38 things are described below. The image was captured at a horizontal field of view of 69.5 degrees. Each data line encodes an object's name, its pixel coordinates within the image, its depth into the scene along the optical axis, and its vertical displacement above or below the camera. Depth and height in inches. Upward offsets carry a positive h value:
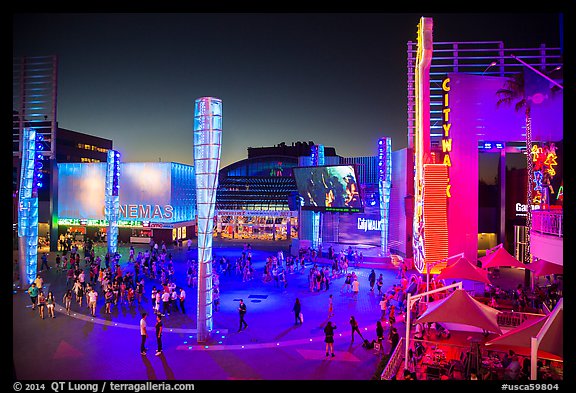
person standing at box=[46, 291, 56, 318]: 646.7 -160.7
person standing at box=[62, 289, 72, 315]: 687.1 -162.5
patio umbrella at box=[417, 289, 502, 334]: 450.6 -120.1
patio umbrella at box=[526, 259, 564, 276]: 710.5 -109.0
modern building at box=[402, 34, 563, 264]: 1032.8 +215.4
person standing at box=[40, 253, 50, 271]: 1056.3 -148.4
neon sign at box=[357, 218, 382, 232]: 1461.6 -69.3
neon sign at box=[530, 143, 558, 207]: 1018.7 +95.6
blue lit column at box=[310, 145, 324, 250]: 1406.3 -45.9
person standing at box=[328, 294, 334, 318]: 636.8 -164.0
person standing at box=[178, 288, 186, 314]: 669.7 -154.1
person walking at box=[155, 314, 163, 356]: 493.0 -159.0
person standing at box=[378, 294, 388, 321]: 617.9 -150.9
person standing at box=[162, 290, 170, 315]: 657.9 -164.7
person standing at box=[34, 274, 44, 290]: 714.3 -138.3
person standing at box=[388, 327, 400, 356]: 516.9 -166.9
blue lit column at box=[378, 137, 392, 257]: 1262.3 +88.5
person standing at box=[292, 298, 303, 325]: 618.5 -164.6
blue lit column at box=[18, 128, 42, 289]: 855.7 -10.9
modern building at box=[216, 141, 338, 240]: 1969.7 +10.0
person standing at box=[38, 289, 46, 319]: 647.1 -156.8
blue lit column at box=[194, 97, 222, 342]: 557.6 +38.8
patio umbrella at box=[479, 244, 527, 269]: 791.7 -105.2
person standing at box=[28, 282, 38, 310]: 692.7 -153.7
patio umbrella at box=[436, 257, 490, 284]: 681.6 -111.8
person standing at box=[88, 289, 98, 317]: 650.2 -153.7
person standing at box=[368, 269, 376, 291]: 845.0 -155.1
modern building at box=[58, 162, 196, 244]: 1648.6 +12.0
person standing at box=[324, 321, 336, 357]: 490.0 -157.3
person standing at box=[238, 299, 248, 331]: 588.2 -157.3
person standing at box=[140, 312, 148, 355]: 489.4 -157.9
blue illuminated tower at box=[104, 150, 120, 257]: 1275.8 +22.9
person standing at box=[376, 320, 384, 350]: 518.9 -159.1
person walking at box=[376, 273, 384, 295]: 805.1 -156.5
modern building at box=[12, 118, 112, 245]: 1489.9 +318.2
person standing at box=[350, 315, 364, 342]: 542.6 -158.7
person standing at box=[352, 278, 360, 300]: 812.7 -164.7
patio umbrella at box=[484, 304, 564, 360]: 340.8 -115.2
